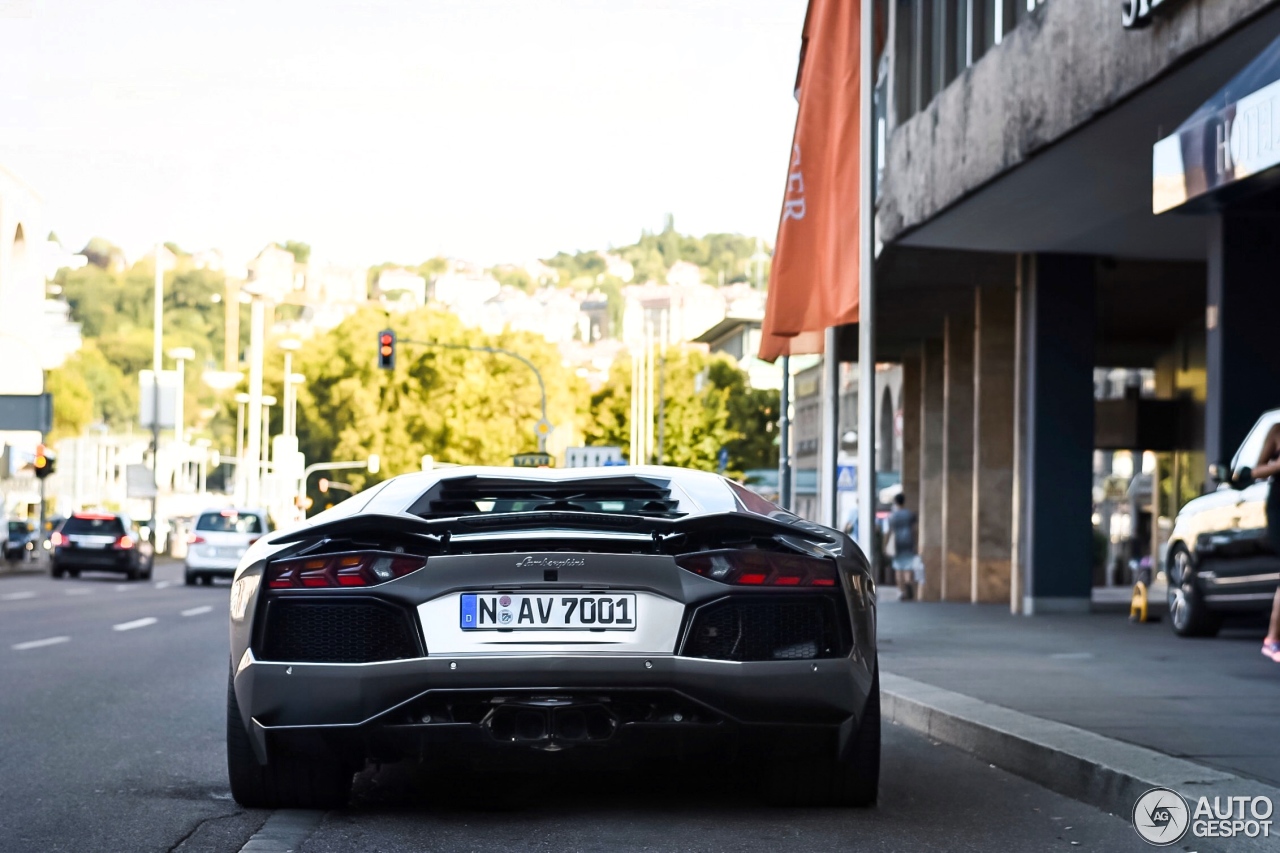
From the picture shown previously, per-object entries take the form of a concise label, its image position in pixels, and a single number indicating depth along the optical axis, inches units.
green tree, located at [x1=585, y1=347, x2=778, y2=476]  3740.2
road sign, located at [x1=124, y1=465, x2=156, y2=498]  2447.1
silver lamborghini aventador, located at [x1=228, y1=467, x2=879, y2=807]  228.2
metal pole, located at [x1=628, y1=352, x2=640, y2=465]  3880.4
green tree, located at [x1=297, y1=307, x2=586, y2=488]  3272.6
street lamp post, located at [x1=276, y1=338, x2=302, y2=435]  3452.3
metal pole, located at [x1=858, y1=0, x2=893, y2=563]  634.8
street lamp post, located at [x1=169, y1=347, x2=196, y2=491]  2455.7
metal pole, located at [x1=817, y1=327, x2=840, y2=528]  706.2
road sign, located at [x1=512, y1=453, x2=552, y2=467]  1845.7
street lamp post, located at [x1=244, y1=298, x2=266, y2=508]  3107.8
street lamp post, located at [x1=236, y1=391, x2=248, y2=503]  3502.0
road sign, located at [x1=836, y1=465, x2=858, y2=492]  1428.4
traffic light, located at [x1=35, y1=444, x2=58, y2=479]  1772.9
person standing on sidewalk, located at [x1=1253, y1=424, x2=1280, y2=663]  461.7
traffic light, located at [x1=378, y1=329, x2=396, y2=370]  1647.4
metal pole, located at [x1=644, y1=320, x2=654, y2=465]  3946.6
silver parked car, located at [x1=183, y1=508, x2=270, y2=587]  1435.8
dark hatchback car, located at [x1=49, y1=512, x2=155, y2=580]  1540.4
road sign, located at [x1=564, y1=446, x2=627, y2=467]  1883.2
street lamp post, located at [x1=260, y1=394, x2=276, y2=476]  3580.2
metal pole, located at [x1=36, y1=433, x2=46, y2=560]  1833.2
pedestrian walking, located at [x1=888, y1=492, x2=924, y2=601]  1133.1
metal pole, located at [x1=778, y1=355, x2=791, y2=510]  1251.8
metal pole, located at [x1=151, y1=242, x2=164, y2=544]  2348.7
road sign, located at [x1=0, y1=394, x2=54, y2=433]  1824.6
